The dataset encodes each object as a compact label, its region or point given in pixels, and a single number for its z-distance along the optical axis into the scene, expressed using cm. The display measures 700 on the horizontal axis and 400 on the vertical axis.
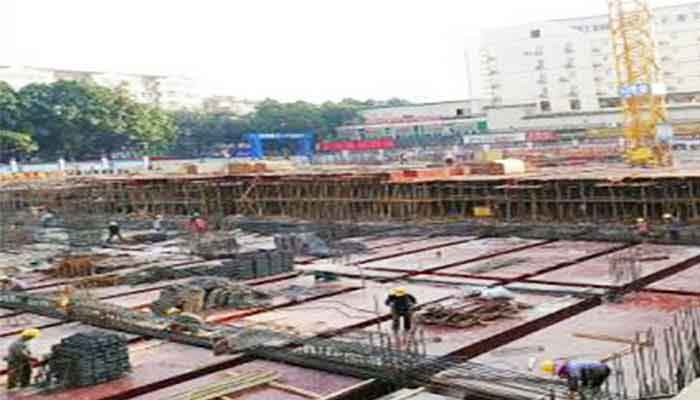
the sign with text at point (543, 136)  7454
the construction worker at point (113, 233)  3297
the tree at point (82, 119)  7400
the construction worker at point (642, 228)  2505
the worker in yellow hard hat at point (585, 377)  959
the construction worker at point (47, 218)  4197
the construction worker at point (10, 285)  2181
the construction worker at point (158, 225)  3607
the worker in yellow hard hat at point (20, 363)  1261
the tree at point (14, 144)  6881
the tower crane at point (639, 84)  4525
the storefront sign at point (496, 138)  7627
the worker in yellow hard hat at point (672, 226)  2436
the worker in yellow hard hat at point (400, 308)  1438
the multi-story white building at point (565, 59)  9506
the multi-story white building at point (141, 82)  10775
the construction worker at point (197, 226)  3224
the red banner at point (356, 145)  8369
